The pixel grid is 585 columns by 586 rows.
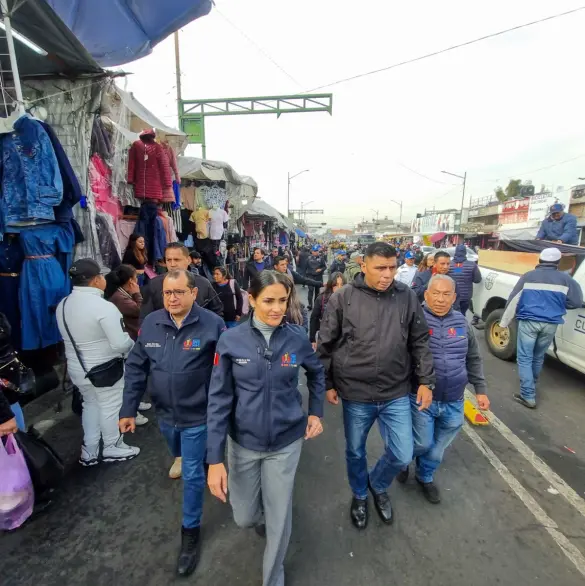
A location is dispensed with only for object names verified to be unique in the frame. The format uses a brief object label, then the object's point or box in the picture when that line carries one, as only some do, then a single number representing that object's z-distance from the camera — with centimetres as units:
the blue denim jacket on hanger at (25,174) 317
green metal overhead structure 1128
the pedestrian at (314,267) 1028
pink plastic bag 222
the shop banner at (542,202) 2688
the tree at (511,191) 4599
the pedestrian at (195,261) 624
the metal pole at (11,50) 281
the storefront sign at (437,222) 4781
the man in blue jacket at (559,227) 701
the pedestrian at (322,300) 457
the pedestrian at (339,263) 1067
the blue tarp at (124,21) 396
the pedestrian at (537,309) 421
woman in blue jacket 185
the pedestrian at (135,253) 483
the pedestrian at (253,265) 730
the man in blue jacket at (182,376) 217
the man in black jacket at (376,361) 236
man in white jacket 282
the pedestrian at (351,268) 611
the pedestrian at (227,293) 532
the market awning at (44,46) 287
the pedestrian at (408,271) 702
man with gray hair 260
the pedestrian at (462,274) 657
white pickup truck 460
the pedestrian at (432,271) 561
